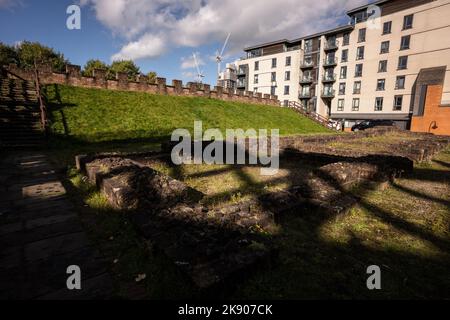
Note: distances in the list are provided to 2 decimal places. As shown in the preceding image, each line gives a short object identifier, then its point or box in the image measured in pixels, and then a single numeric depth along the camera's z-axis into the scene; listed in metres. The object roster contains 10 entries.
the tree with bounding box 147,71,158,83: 61.45
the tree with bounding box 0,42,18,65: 41.16
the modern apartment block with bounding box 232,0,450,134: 30.28
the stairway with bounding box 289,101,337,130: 31.23
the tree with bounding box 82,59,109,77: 53.76
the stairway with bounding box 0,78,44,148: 10.38
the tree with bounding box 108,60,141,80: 57.78
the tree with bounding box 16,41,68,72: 43.56
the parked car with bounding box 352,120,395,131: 27.85
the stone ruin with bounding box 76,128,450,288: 2.41
